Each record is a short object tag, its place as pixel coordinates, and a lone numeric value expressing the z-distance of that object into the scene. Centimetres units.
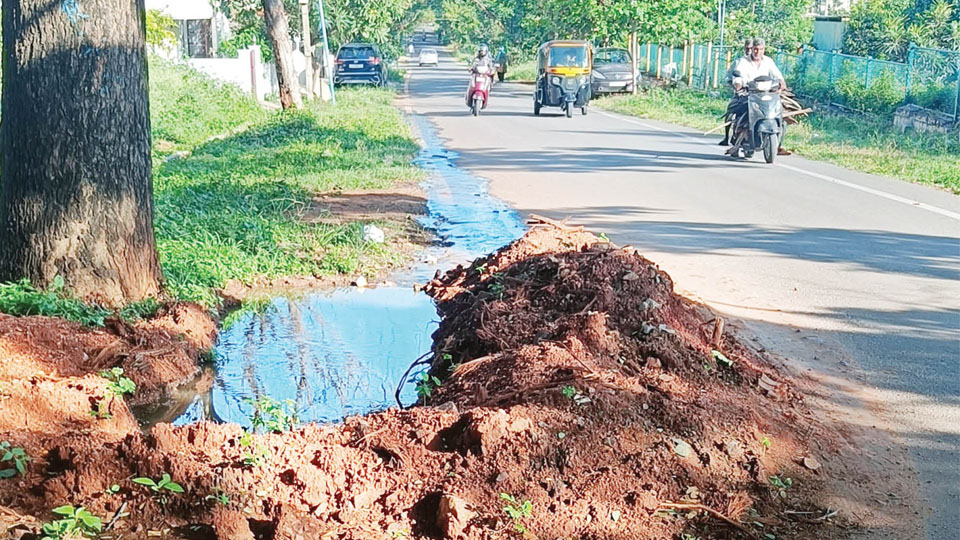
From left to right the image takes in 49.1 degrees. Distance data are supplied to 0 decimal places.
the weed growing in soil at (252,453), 398
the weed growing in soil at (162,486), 375
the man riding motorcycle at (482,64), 2687
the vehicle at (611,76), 3725
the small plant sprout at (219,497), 374
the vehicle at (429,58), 7838
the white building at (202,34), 3725
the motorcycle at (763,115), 1562
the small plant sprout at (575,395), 456
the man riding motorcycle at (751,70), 1589
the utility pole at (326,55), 3027
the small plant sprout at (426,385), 545
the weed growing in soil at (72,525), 345
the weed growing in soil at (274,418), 457
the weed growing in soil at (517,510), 376
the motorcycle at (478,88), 2727
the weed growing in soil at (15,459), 399
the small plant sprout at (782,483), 430
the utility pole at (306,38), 3088
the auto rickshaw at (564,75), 2709
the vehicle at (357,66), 4116
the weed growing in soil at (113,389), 489
